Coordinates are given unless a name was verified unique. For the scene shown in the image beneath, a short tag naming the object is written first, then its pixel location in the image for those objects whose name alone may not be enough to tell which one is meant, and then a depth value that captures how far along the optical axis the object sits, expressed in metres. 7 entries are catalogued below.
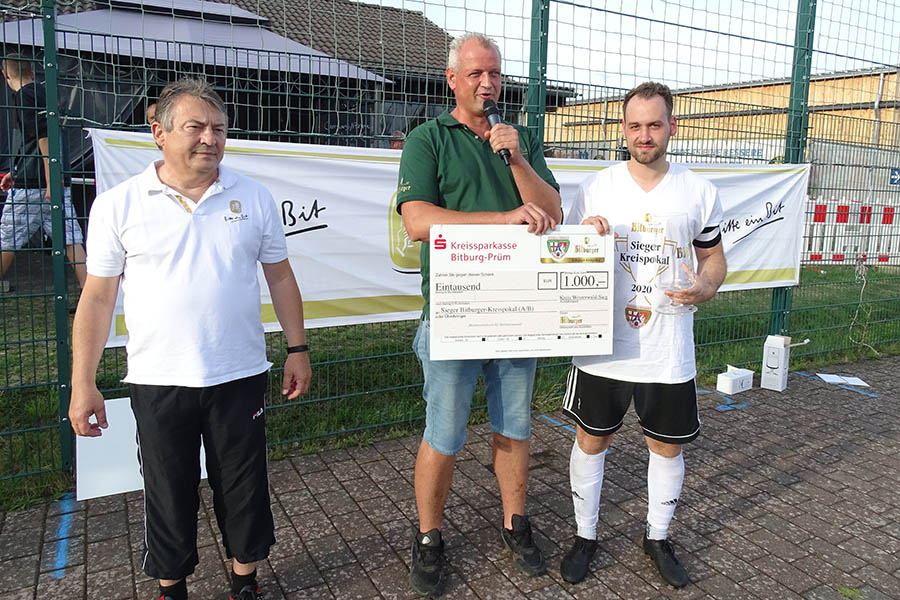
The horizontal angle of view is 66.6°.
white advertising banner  3.69
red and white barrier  6.69
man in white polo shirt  2.34
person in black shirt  3.49
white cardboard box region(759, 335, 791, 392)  5.81
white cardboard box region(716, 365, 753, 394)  5.69
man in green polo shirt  2.65
